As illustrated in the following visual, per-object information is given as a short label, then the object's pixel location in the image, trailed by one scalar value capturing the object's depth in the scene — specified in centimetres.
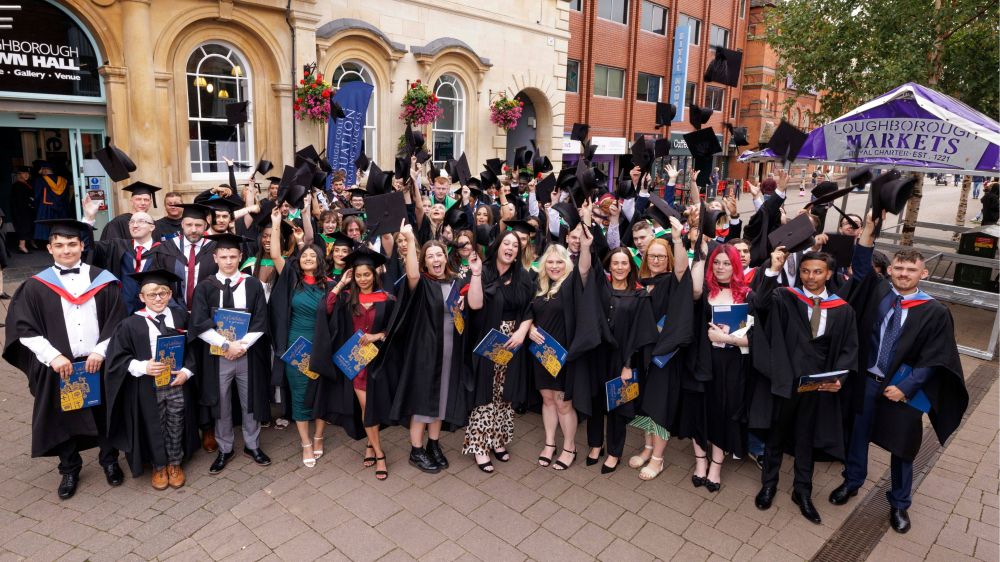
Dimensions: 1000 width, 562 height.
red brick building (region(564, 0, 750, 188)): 2453
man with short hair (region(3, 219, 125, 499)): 452
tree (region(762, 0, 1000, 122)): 1275
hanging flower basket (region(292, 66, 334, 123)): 1277
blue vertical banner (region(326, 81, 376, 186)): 1107
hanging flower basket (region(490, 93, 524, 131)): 1700
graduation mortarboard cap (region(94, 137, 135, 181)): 660
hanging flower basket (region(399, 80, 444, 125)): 1485
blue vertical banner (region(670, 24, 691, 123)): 2789
